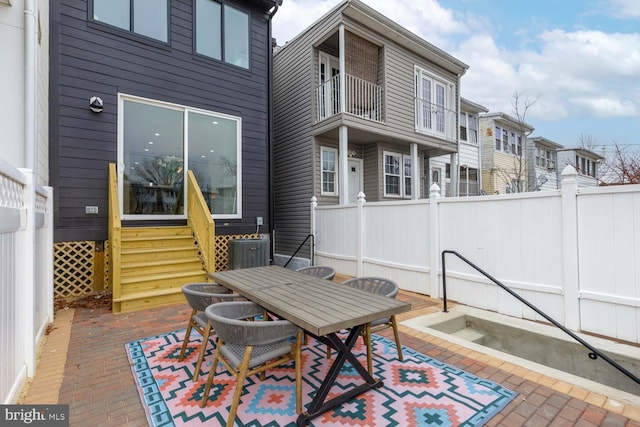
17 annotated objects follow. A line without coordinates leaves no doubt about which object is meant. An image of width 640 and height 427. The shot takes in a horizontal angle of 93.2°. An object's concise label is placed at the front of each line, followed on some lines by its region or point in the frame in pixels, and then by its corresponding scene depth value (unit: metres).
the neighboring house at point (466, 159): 12.09
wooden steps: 4.56
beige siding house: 14.70
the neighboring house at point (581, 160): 19.35
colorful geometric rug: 2.04
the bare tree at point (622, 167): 8.51
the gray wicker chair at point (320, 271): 3.76
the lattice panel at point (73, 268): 5.02
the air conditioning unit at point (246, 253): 6.04
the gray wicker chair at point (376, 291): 2.57
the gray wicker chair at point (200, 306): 2.50
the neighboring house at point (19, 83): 3.71
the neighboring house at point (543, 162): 17.23
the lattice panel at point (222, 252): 6.80
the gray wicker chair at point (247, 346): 1.91
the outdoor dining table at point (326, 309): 2.02
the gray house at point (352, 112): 7.86
